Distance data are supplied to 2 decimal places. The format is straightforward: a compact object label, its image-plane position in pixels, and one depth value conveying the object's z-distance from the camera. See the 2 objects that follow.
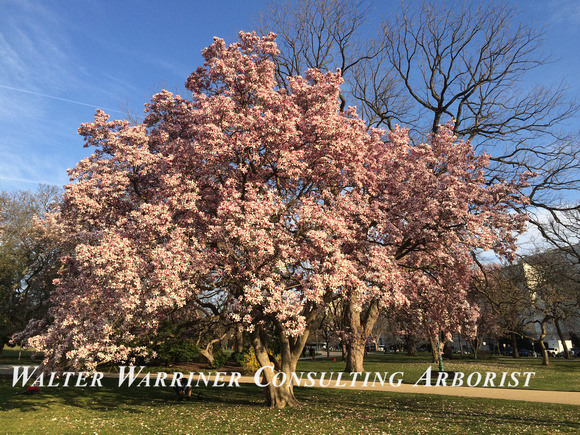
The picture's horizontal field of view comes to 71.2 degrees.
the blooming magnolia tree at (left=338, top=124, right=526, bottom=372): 13.84
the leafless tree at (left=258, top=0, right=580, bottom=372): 20.76
